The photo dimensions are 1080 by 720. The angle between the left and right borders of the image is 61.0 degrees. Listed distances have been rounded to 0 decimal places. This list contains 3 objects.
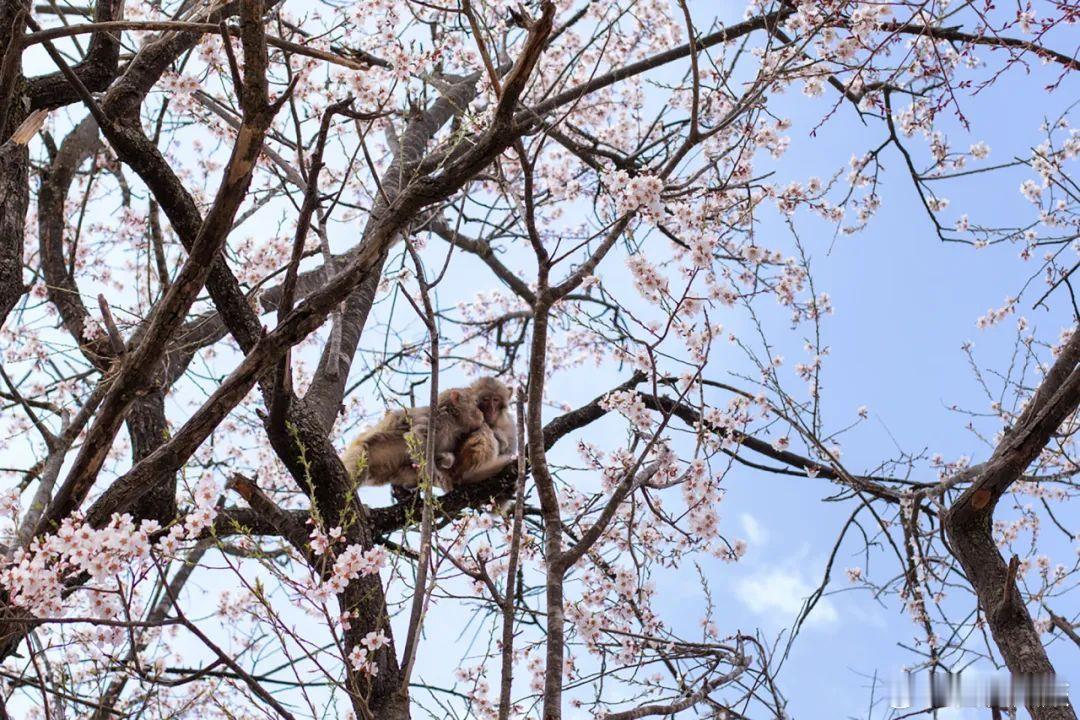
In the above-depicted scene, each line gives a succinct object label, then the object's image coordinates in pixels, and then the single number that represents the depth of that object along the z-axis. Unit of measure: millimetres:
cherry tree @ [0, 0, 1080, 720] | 3125
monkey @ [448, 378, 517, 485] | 5336
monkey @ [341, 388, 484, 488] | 5254
